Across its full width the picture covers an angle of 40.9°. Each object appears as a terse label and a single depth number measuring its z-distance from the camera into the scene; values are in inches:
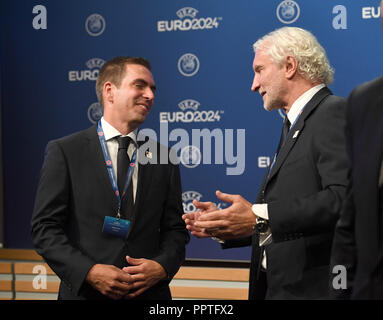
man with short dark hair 93.4
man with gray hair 78.9
